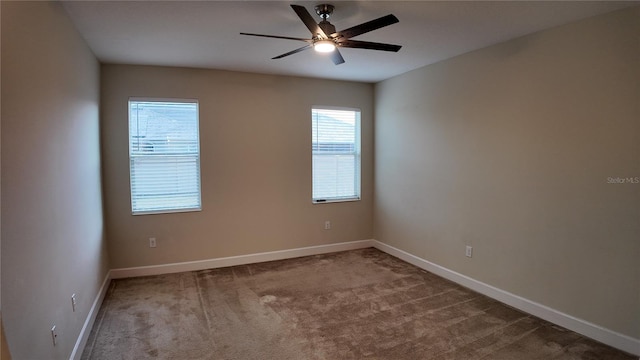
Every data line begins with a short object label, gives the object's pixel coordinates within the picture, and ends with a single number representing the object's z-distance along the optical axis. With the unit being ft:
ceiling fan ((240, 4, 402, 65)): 6.95
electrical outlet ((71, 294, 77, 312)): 7.70
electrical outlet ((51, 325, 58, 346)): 6.38
